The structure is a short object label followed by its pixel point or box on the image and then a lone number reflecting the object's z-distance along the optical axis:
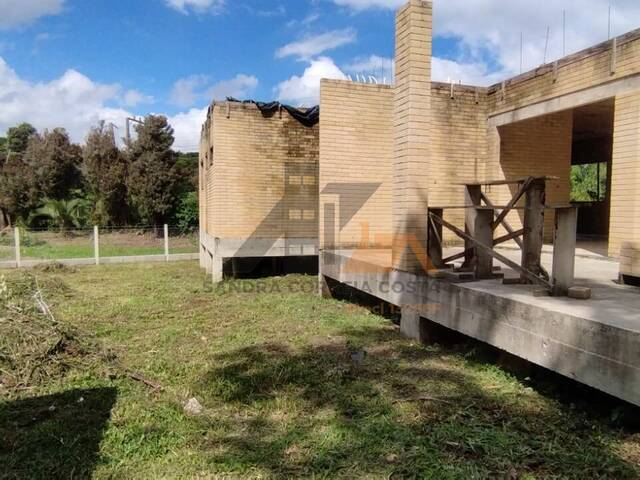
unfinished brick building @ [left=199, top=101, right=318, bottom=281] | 10.02
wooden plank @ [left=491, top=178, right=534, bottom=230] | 3.76
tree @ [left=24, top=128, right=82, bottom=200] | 21.56
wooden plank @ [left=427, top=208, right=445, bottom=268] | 4.81
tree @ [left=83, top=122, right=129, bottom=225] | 20.17
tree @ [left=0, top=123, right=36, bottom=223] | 21.22
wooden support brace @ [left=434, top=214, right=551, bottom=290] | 3.57
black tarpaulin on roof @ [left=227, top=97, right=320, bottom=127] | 10.23
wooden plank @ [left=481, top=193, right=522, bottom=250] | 4.07
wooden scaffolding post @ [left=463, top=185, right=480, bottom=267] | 4.41
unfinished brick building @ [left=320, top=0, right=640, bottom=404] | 3.12
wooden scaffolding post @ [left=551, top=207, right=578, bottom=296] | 3.36
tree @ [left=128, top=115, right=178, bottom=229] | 20.00
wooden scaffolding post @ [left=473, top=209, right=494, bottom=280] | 4.35
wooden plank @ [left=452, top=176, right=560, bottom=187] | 3.74
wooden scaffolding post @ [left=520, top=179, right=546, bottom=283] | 3.83
